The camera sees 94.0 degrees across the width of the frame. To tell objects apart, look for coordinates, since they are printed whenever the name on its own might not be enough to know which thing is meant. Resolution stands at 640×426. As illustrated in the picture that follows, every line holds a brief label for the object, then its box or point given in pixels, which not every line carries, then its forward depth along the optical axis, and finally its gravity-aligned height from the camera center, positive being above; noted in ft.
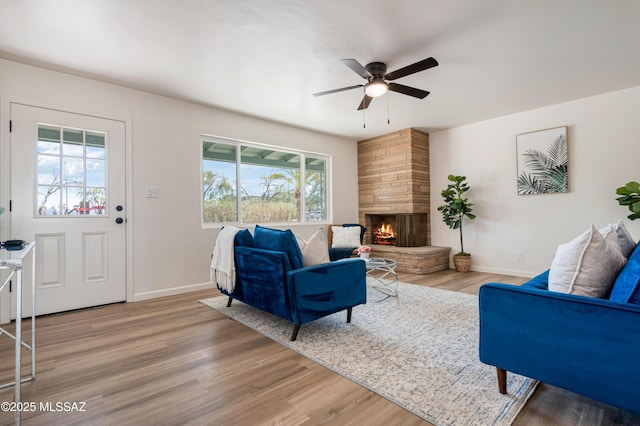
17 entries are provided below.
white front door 9.78 +0.54
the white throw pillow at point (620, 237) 5.60 -0.45
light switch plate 12.10 +1.05
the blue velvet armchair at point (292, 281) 7.68 -1.77
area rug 5.15 -3.25
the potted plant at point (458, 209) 16.22 +0.33
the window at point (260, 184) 14.37 +1.82
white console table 4.34 -1.11
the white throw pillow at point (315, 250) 8.32 -0.94
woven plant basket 16.53 -2.65
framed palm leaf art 13.82 +2.57
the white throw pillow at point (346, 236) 16.63 -1.15
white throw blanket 9.59 -1.52
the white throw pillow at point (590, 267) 4.71 -0.85
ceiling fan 9.07 +4.31
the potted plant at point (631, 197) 11.09 +0.65
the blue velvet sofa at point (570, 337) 4.08 -1.87
